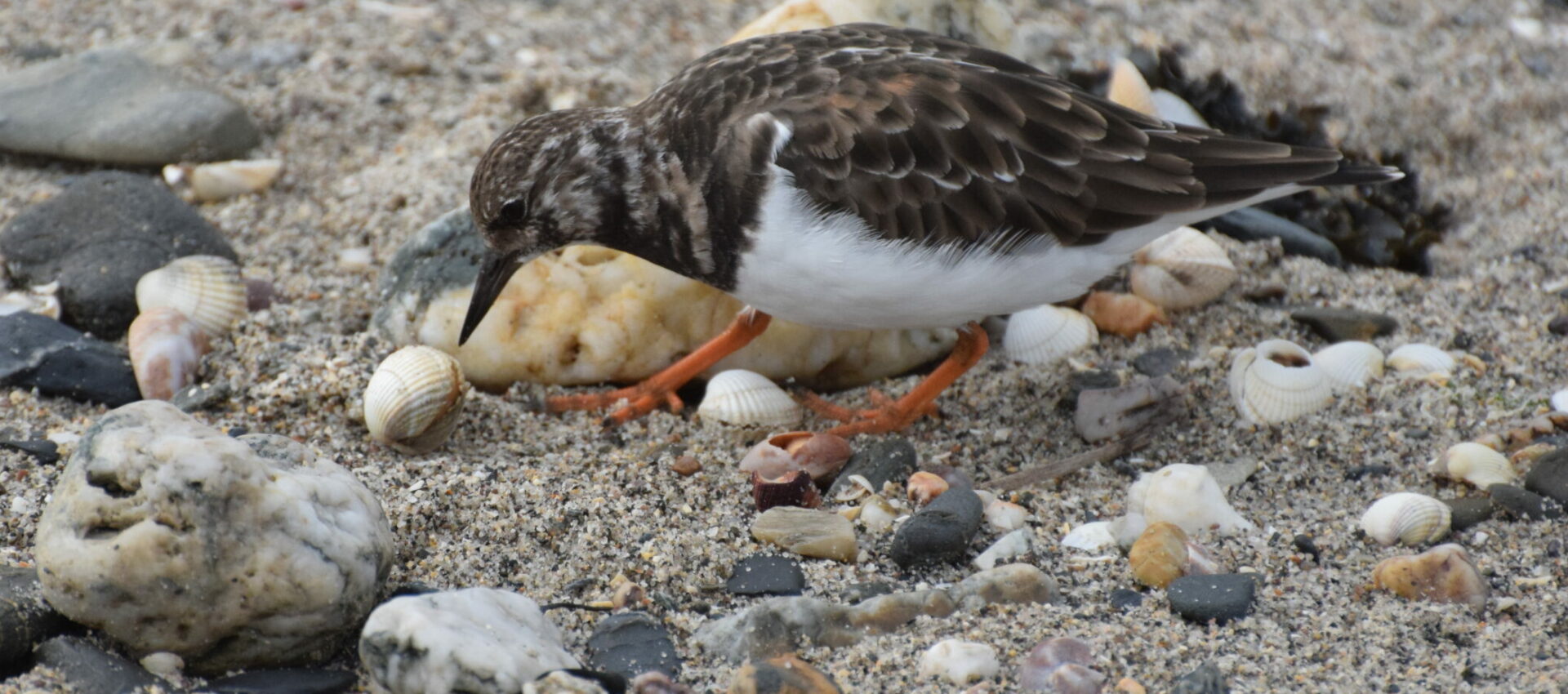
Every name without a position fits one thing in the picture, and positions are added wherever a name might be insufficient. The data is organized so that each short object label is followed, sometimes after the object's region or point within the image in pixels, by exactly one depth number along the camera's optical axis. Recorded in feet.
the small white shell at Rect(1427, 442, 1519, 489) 23.82
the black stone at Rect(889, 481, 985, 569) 21.89
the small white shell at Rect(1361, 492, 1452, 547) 22.30
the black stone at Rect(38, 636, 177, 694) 17.65
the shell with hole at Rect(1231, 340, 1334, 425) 26.50
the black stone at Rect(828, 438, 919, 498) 24.73
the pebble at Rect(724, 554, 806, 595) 20.95
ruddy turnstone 23.90
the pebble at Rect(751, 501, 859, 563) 21.97
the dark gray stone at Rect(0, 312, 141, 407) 25.52
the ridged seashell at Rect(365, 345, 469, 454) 24.08
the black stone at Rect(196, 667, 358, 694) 18.04
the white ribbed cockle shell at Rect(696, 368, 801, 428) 26.96
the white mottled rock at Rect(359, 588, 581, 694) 17.02
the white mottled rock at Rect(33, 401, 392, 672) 17.28
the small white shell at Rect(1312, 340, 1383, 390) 27.35
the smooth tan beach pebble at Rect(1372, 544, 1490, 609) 20.51
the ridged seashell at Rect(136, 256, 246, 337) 27.58
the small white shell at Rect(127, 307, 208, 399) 25.93
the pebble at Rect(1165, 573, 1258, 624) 20.12
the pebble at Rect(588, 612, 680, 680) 18.94
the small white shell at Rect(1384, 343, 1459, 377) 27.48
